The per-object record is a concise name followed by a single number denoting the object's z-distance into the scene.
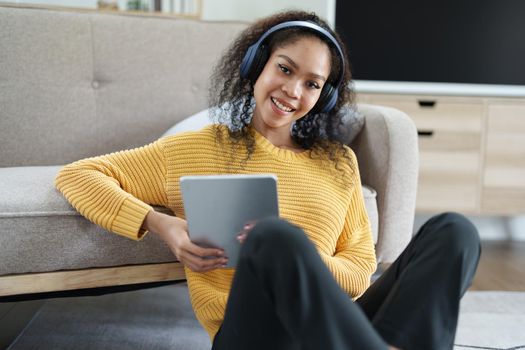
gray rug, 1.21
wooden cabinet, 2.13
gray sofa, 0.97
